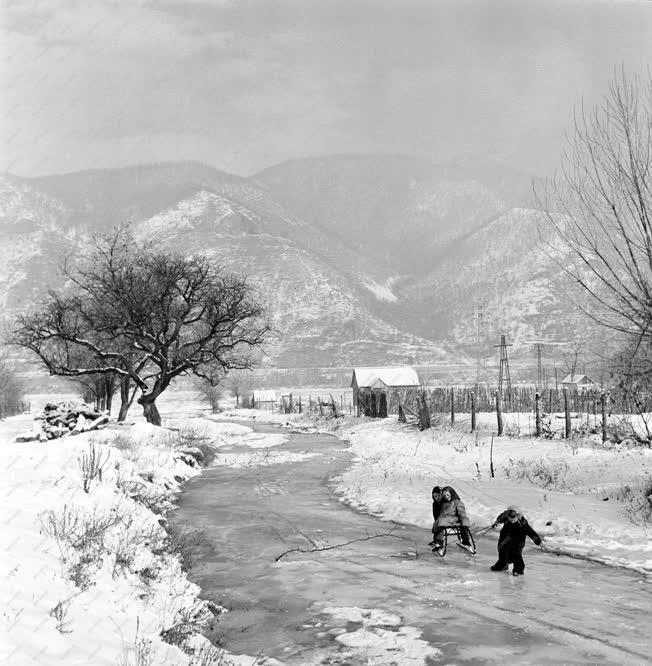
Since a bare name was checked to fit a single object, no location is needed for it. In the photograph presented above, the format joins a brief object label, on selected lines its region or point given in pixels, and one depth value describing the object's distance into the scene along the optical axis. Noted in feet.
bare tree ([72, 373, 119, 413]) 153.95
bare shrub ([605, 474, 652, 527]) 41.04
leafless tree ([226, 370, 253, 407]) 354.54
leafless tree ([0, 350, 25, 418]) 212.86
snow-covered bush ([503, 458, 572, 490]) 55.36
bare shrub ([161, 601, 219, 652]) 22.89
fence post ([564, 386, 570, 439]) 74.64
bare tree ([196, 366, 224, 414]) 282.56
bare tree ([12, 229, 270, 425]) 110.22
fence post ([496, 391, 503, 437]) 82.62
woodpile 85.61
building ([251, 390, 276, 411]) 342.25
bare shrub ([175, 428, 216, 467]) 84.23
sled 37.19
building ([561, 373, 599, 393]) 326.40
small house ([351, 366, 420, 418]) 259.39
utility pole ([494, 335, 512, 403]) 189.78
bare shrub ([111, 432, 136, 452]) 71.17
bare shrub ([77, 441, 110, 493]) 40.83
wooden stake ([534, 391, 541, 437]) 79.60
